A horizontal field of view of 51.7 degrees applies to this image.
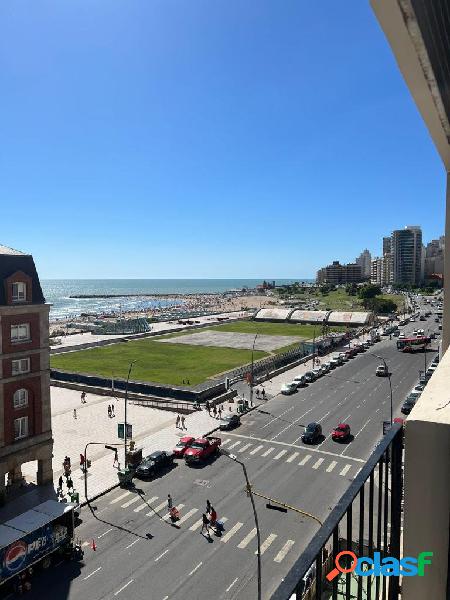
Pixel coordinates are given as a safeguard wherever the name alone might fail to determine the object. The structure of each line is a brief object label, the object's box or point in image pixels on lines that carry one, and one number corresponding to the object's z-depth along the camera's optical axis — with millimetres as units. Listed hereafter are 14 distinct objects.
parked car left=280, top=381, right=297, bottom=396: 49594
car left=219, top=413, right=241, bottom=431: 38344
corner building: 26672
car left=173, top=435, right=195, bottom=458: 32647
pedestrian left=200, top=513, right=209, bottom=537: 22203
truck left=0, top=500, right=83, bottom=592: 18281
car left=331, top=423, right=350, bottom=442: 34656
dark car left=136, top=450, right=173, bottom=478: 29250
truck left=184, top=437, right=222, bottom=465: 31144
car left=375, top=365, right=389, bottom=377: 55656
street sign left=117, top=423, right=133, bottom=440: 31922
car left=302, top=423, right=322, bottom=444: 34344
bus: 70625
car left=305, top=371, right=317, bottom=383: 54562
